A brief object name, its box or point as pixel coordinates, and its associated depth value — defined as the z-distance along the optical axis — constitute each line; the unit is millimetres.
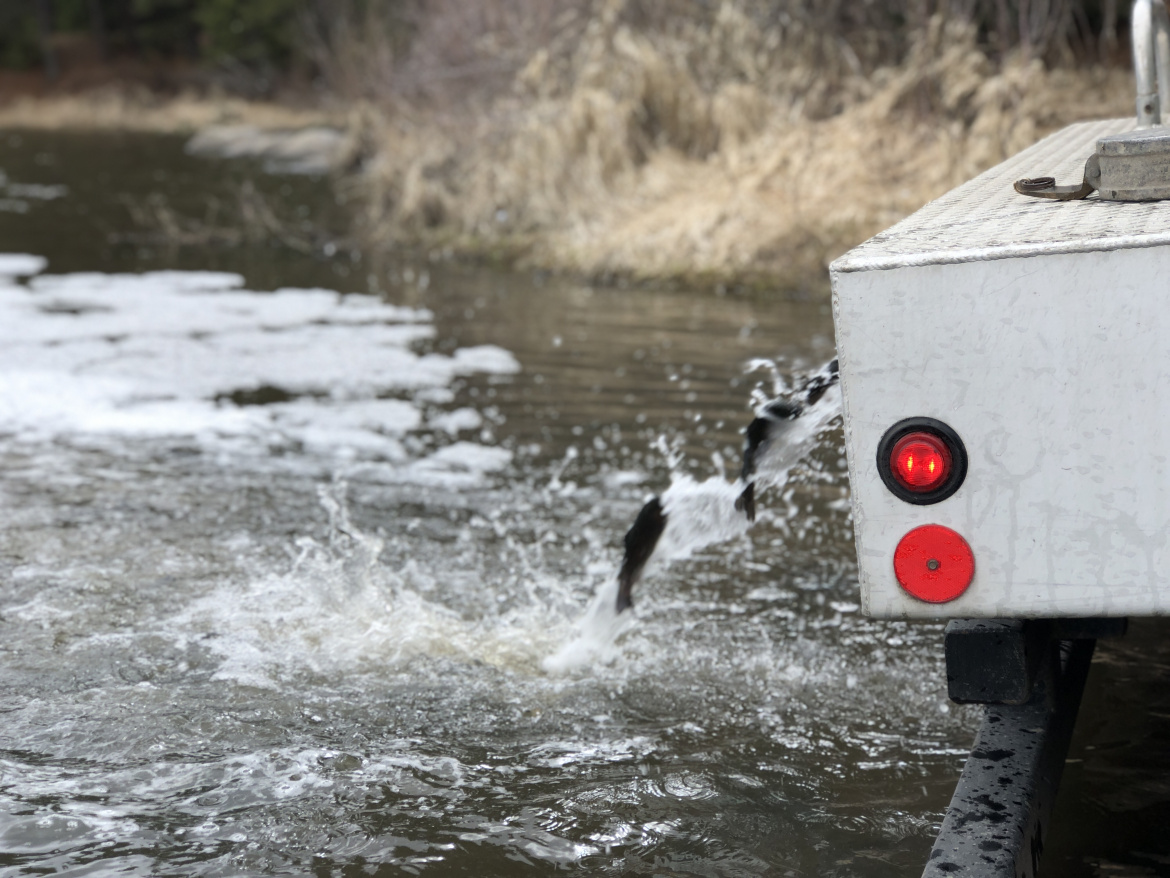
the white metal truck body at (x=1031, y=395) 2047
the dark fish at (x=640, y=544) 3719
